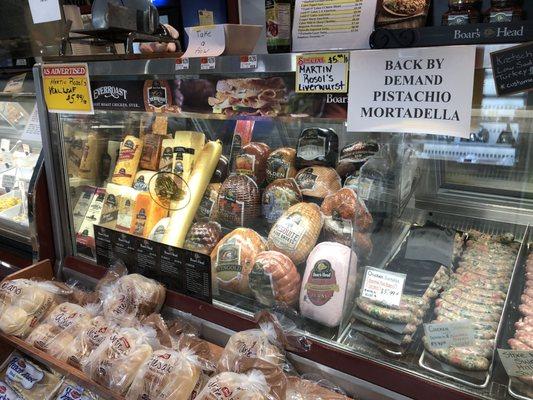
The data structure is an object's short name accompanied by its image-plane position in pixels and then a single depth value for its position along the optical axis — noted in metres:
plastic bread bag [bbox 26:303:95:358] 1.48
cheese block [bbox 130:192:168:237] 1.79
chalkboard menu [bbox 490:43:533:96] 0.90
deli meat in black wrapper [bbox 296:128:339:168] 1.69
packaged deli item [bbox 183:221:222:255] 1.64
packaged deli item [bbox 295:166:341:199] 1.62
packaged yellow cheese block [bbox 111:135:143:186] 1.93
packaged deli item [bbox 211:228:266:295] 1.48
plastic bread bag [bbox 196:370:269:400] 1.09
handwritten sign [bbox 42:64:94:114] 1.66
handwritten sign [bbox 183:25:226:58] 1.34
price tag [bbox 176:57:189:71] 1.38
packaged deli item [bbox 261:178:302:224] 1.62
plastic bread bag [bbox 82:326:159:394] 1.27
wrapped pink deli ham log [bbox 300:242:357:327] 1.31
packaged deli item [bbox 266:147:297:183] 1.73
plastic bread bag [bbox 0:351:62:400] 1.58
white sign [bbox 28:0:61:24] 1.70
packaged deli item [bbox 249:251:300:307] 1.38
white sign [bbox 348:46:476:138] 1.00
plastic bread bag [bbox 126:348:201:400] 1.19
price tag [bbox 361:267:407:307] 1.26
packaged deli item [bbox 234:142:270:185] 1.79
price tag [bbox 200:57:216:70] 1.33
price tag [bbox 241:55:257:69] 1.25
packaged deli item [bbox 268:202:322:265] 1.45
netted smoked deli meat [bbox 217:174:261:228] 1.69
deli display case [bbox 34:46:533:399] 1.20
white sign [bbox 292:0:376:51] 1.12
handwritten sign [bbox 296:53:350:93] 1.14
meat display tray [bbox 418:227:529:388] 1.08
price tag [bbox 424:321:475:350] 1.15
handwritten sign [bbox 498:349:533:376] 1.02
